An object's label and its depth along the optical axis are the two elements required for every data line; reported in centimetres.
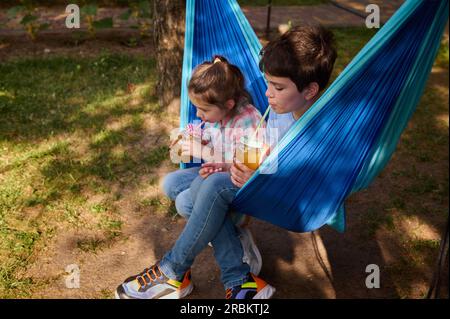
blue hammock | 149
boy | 177
